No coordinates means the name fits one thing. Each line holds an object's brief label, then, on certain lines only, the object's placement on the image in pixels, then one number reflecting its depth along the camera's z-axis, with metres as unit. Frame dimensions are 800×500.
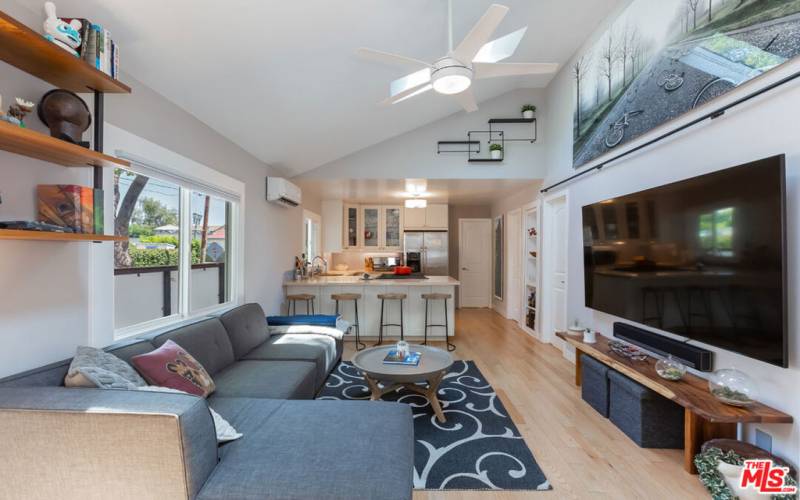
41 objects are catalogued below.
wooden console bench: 1.79
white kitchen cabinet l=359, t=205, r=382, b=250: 7.20
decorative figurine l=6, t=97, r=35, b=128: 1.39
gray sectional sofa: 1.17
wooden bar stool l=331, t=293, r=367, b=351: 4.68
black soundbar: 2.20
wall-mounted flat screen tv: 1.73
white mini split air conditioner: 4.26
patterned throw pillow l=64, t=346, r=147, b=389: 1.48
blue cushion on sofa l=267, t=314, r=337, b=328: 3.78
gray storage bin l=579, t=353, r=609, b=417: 2.76
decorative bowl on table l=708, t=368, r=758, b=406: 1.91
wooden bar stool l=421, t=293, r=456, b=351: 4.68
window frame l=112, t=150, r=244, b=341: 2.41
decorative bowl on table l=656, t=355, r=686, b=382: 2.24
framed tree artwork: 1.91
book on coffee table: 2.76
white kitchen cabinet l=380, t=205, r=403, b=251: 7.20
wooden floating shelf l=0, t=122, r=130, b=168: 1.30
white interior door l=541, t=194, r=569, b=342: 4.37
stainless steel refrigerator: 7.11
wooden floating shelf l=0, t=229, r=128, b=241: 1.27
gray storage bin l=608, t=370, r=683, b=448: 2.32
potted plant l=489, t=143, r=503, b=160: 4.70
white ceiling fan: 2.00
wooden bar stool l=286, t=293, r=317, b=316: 4.77
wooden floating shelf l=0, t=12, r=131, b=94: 1.33
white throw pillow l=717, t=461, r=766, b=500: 1.71
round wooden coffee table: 2.52
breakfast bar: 4.97
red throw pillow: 1.83
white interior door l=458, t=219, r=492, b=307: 7.82
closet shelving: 5.38
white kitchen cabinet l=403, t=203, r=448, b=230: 7.14
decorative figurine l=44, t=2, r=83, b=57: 1.45
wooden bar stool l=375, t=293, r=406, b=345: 4.68
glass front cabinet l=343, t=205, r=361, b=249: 7.12
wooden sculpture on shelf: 1.57
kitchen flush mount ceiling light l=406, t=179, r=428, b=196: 5.20
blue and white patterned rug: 1.99
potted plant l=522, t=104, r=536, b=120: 4.65
